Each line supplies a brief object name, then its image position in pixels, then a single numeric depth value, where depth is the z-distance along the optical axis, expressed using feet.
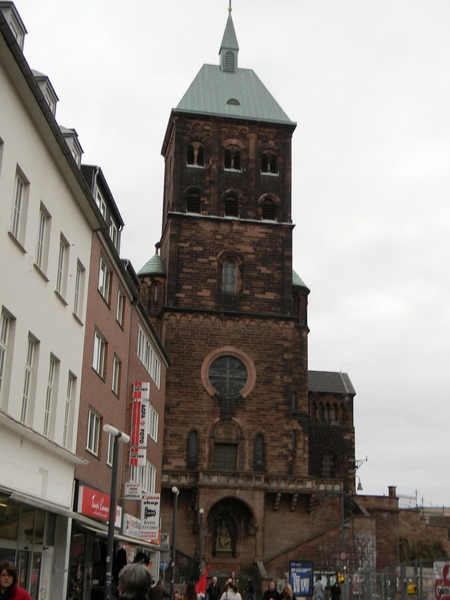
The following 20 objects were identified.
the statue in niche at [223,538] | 163.84
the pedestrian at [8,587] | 27.27
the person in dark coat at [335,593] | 103.81
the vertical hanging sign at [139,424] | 103.60
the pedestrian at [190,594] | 40.86
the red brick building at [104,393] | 78.02
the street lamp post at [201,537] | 137.34
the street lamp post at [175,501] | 114.83
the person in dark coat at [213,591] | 84.64
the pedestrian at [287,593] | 77.82
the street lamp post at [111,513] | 58.85
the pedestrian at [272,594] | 72.93
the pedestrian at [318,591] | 107.24
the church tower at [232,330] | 163.73
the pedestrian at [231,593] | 63.05
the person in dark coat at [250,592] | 116.98
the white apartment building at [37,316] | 56.24
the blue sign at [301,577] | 102.53
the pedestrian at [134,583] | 21.75
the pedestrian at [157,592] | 50.01
